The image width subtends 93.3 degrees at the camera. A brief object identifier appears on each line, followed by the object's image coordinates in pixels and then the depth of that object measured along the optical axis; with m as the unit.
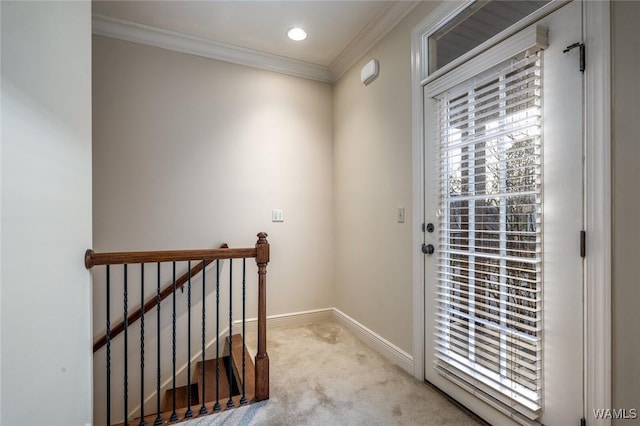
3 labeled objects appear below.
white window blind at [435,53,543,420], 1.39
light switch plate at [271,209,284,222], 3.00
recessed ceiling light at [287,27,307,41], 2.52
